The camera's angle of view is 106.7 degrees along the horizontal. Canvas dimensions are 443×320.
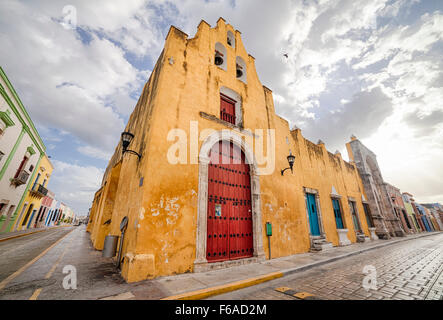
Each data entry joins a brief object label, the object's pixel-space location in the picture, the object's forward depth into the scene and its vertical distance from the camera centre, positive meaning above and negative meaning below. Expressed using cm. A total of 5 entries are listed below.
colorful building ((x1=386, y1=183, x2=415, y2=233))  2008 +222
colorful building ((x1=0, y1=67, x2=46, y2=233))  1004 +471
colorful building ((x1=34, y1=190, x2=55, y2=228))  2092 +141
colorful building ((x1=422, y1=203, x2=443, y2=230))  3453 +327
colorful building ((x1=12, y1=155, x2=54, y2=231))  1516 +220
